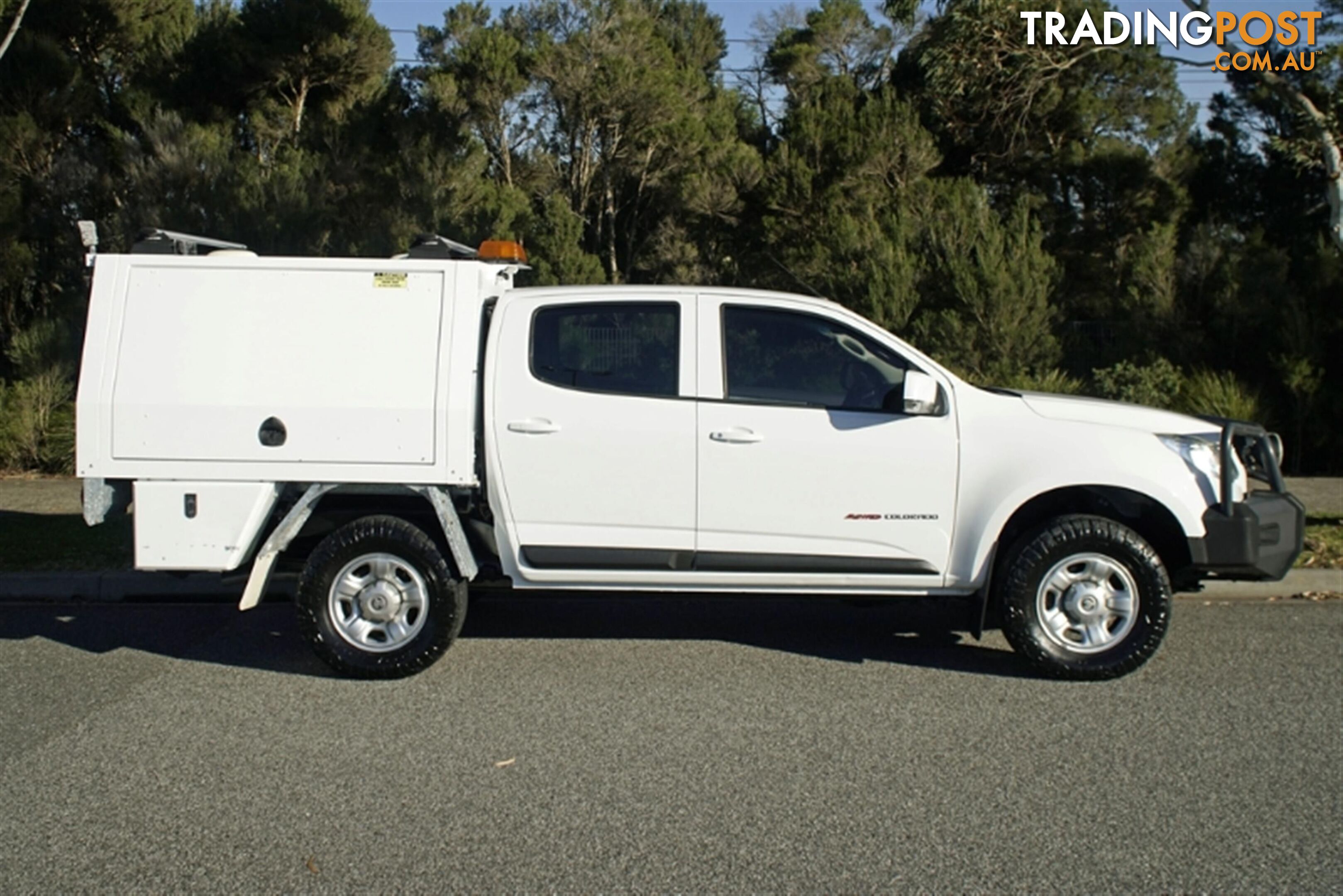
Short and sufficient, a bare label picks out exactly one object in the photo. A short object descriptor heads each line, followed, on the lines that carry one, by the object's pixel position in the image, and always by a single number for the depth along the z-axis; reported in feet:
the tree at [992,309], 50.14
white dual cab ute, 20.57
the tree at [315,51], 71.05
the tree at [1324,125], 35.86
